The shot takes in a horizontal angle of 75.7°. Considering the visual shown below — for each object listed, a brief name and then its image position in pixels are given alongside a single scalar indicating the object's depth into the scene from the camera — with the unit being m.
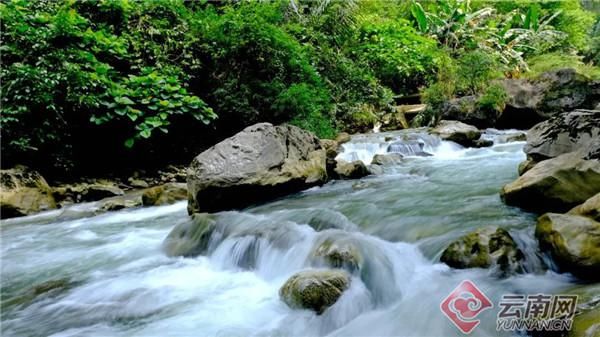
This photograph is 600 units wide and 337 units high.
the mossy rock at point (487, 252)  2.96
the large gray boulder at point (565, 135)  4.45
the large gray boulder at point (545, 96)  11.68
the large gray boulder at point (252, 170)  5.67
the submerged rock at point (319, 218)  4.45
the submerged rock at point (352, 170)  7.37
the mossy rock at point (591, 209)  2.90
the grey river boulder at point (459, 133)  9.88
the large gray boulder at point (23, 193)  6.62
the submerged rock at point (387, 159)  8.34
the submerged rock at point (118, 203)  6.80
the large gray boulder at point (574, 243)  2.61
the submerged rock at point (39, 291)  3.52
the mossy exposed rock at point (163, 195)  6.88
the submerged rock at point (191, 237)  4.45
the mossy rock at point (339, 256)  3.29
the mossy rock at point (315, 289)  2.88
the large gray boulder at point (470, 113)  12.43
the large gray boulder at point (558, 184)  3.65
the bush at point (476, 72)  14.20
